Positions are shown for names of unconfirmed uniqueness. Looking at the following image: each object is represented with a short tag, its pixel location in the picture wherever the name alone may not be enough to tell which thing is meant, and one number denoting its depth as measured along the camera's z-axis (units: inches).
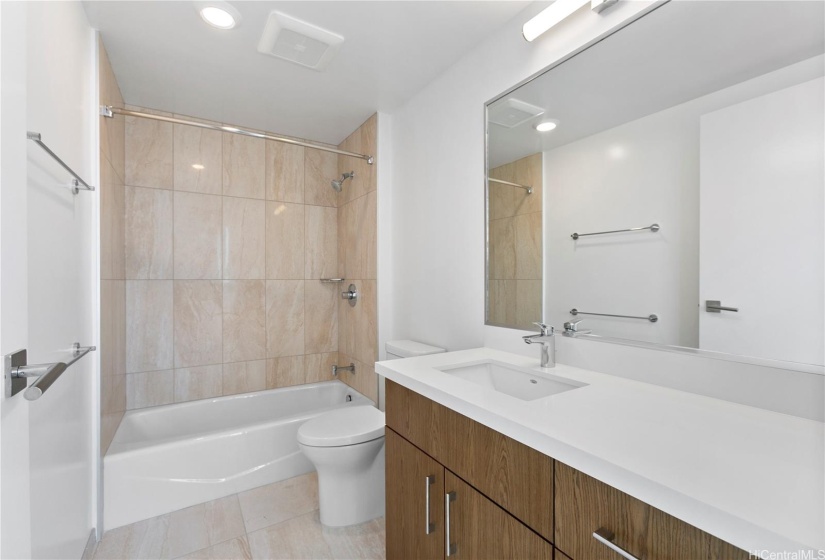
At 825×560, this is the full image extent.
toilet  68.1
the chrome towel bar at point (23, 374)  27.0
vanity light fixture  48.7
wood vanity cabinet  24.7
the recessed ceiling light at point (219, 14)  59.9
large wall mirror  33.9
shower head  113.0
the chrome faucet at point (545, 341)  53.1
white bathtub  72.2
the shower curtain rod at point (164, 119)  71.1
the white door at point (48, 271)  26.6
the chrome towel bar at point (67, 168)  35.6
